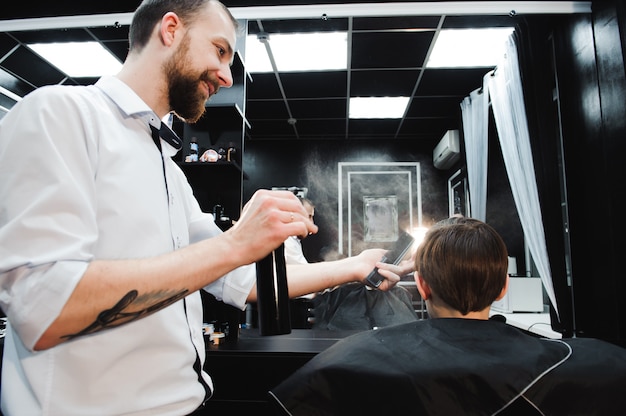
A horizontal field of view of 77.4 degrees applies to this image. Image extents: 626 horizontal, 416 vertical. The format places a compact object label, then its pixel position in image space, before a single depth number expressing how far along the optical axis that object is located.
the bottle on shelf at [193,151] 2.71
